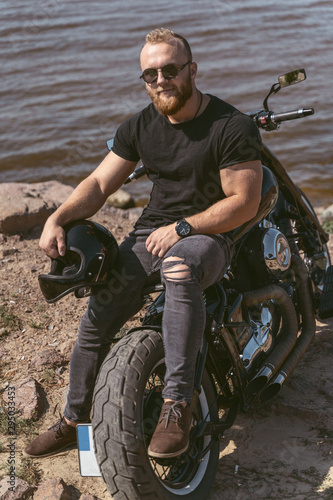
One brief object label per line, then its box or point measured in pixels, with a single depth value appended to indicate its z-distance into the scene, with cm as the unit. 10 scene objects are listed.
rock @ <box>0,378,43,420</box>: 348
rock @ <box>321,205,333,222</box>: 682
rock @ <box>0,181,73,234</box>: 545
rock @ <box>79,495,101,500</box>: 288
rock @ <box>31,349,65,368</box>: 389
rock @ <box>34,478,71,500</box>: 284
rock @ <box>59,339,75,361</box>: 398
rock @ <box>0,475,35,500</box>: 285
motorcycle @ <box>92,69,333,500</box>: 250
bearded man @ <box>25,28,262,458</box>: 285
